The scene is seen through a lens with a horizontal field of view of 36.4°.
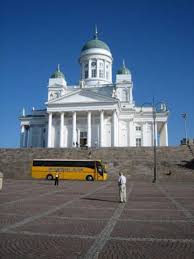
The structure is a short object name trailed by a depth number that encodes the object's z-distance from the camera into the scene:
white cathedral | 61.25
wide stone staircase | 38.66
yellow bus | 37.69
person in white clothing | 15.49
